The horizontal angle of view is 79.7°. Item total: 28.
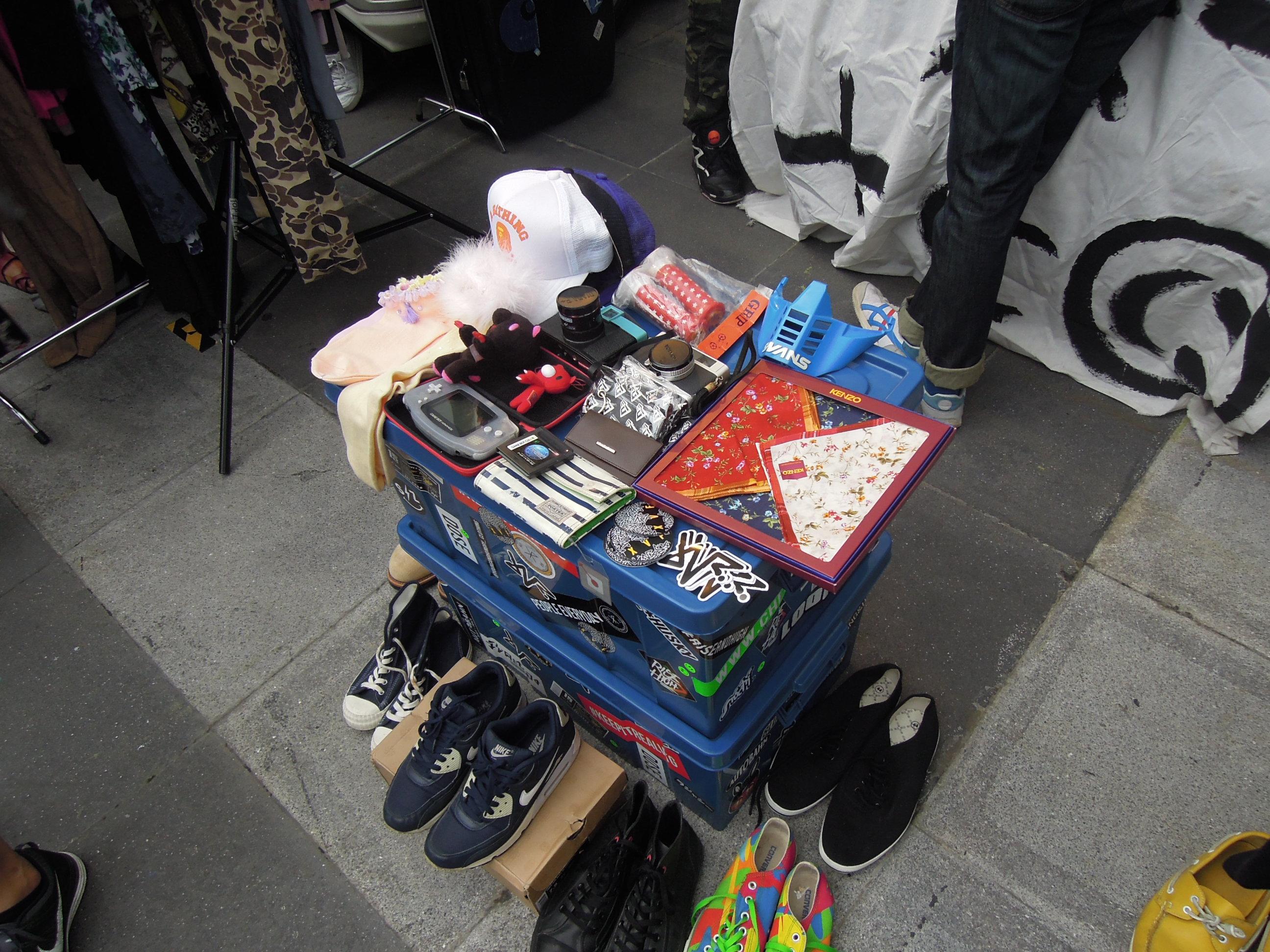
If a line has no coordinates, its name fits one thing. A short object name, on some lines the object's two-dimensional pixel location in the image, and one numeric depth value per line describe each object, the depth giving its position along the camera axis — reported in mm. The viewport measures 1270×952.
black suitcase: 3488
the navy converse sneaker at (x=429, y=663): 1932
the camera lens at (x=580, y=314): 1423
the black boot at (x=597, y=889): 1517
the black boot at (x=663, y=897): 1496
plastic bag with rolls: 1517
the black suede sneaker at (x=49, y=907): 1594
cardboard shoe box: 1569
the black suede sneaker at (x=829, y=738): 1715
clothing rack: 2475
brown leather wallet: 1278
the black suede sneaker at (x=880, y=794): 1645
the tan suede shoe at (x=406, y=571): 2178
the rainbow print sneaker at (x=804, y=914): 1459
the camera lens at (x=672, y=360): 1350
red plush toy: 1397
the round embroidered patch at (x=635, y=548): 1176
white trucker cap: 1568
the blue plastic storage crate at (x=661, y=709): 1462
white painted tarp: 1971
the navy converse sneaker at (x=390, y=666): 1959
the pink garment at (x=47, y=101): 2180
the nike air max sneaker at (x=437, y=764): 1688
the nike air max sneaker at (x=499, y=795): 1556
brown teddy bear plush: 1426
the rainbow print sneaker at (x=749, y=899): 1463
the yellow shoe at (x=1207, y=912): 1384
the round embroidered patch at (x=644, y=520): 1218
